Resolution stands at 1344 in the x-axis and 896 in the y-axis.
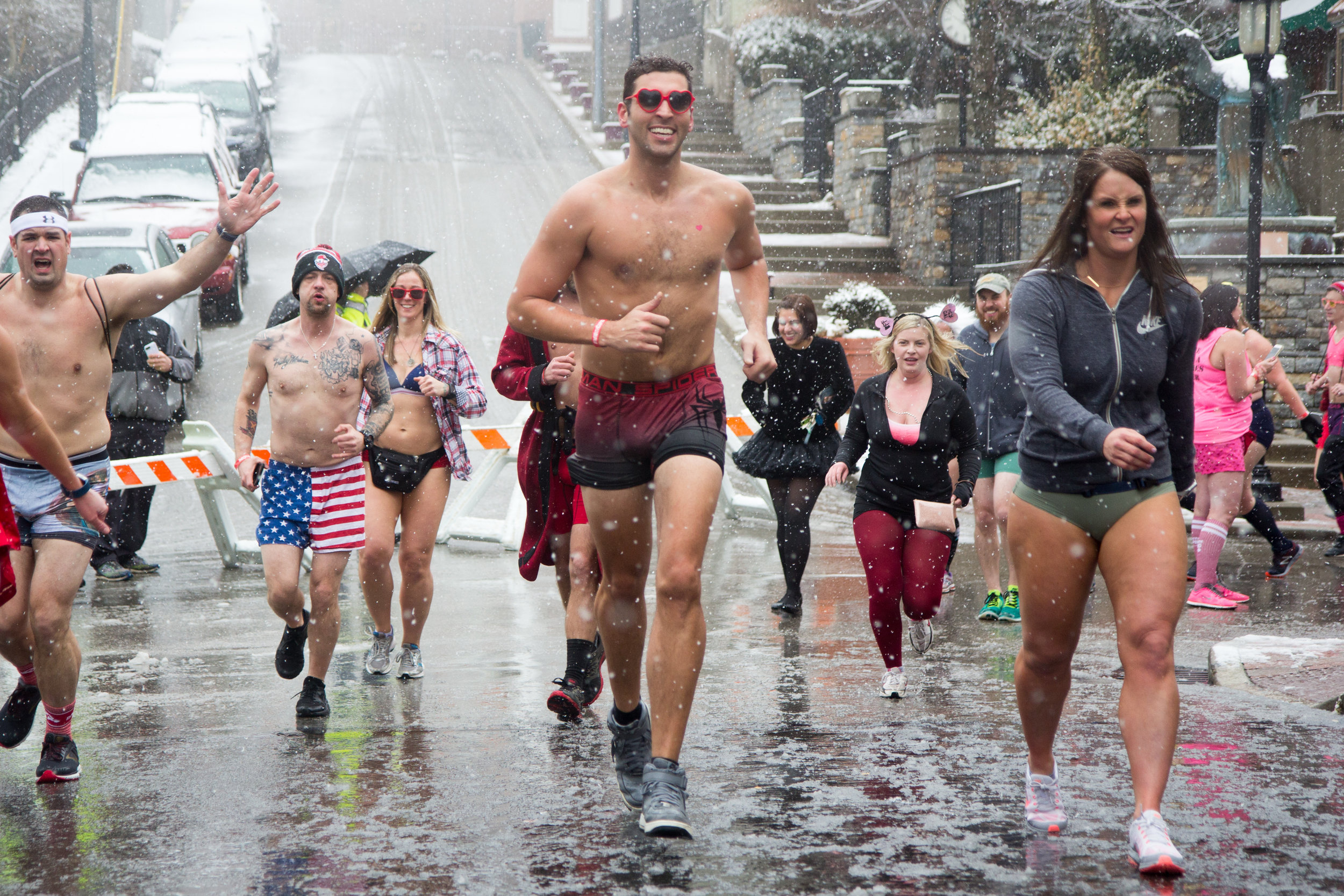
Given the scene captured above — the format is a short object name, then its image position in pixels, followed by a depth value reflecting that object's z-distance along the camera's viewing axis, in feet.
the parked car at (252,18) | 144.37
